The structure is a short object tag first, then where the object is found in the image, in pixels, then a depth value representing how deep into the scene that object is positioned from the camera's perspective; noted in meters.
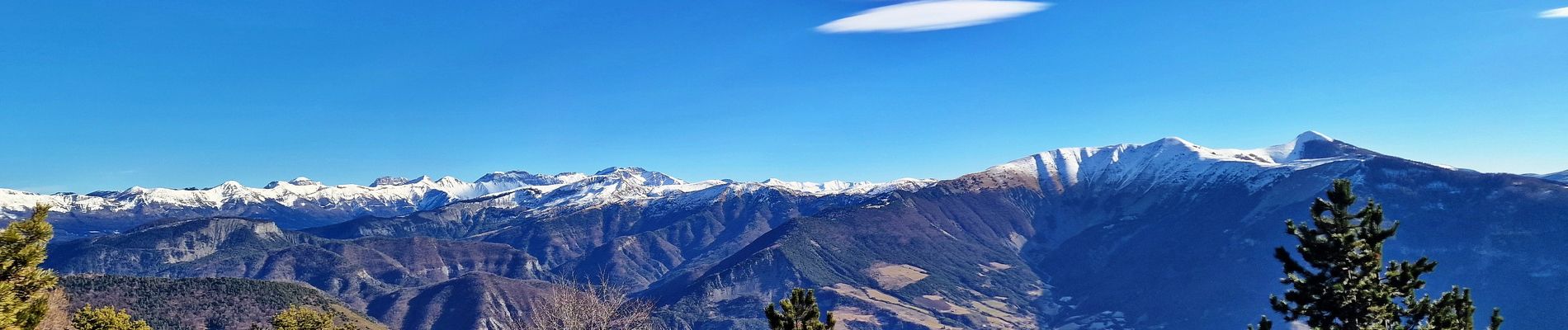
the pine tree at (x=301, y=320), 90.19
